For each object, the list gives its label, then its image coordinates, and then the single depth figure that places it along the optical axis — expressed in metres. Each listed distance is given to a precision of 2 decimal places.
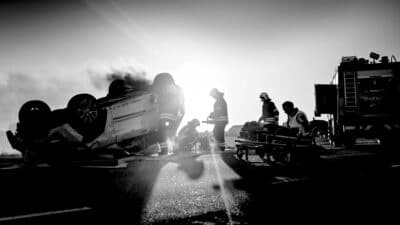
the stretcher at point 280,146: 6.37
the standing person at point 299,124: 6.88
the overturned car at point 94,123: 6.04
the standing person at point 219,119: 9.19
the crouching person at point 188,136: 10.65
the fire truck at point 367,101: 10.54
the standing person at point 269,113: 7.46
